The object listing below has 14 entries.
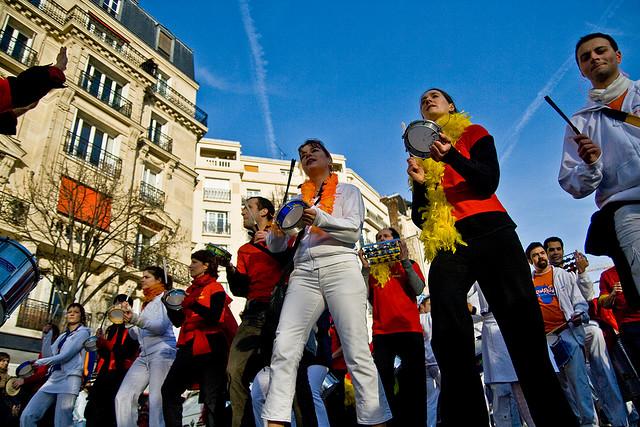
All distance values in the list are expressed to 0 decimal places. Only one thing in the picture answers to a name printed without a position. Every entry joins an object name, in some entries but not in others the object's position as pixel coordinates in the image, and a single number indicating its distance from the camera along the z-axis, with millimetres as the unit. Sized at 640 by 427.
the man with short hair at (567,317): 5039
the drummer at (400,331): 4355
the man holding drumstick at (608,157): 2537
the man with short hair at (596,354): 5223
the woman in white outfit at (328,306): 3152
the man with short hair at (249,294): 4130
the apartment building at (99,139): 16984
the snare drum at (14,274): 3699
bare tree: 15961
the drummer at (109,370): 5875
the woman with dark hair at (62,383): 6312
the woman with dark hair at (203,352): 4688
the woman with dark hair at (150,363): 4953
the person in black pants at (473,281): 2373
